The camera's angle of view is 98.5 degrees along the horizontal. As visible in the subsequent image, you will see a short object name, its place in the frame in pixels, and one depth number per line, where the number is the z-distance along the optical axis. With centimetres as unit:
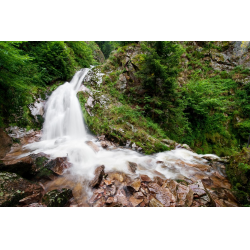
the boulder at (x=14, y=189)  258
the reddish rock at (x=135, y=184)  357
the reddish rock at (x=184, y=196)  305
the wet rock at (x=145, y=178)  404
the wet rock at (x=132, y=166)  481
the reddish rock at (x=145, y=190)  346
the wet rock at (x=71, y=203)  315
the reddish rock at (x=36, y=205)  280
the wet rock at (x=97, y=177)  378
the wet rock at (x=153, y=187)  349
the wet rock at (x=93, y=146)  622
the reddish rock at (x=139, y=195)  329
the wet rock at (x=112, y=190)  348
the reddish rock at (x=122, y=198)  313
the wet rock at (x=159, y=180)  396
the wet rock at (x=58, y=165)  427
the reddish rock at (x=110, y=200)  315
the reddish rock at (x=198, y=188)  337
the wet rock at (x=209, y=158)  575
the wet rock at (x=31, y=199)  273
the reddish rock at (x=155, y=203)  301
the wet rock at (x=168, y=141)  735
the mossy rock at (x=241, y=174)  347
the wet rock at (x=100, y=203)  315
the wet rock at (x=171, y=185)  343
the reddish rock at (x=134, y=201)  312
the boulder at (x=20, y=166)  351
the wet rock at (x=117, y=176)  414
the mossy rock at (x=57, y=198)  287
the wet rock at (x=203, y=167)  501
